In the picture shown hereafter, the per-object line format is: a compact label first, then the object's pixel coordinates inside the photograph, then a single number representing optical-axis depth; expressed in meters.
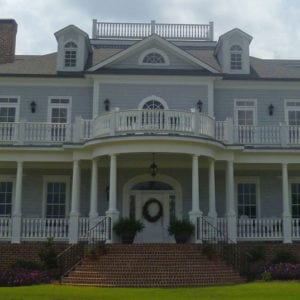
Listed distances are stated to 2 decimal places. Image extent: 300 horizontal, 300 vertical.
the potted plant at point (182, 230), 20.17
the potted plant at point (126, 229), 20.19
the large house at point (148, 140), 21.05
